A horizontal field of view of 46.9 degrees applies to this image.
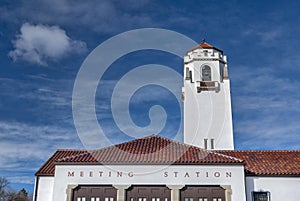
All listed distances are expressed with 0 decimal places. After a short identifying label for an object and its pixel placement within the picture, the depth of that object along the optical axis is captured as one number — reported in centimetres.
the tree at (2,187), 5464
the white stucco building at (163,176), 2170
